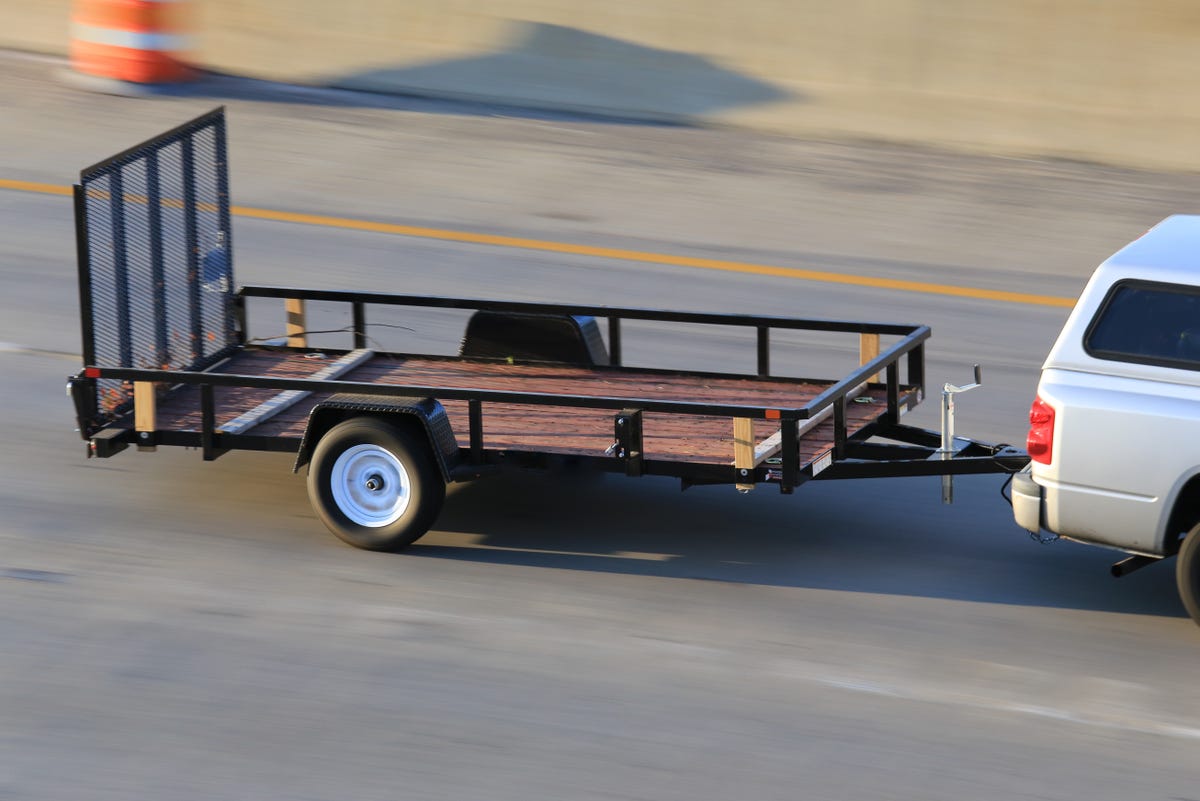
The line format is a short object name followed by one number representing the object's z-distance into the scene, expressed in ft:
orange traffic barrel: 120.67
